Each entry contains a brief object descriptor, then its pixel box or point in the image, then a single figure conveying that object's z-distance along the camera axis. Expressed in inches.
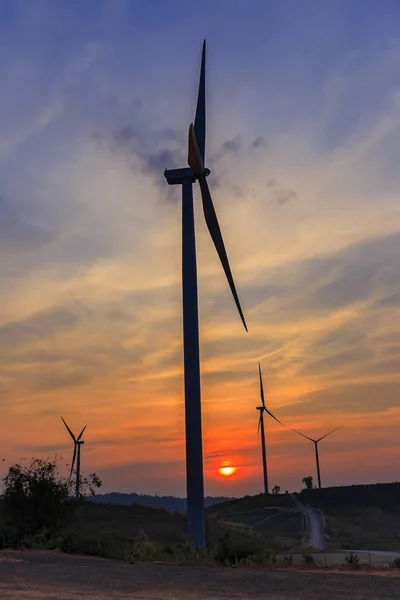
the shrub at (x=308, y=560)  1267.7
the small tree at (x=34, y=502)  1675.7
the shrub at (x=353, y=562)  1197.6
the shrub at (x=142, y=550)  1304.9
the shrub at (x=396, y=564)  1222.7
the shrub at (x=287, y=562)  1204.4
